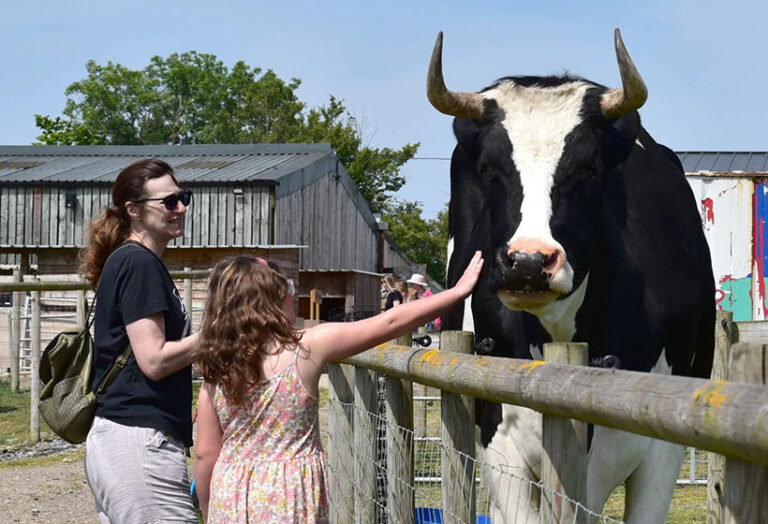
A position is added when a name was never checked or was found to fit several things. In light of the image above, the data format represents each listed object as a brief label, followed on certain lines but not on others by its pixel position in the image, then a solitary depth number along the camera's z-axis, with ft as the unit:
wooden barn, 99.76
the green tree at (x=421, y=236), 170.71
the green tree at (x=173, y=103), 222.89
